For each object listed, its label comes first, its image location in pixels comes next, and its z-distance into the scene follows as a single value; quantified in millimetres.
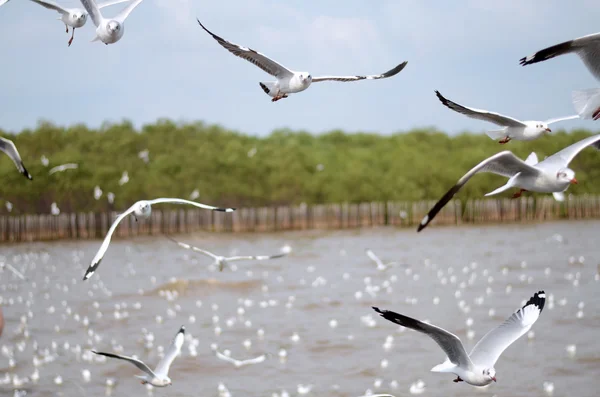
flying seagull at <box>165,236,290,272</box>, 15078
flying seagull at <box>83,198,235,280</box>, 13453
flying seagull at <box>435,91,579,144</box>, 12758
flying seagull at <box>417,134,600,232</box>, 11289
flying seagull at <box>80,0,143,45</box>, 13156
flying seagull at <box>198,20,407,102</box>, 13242
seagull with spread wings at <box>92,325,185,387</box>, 16687
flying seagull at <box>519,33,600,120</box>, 10797
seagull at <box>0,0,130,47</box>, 13641
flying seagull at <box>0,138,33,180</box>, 12977
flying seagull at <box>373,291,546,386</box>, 12774
